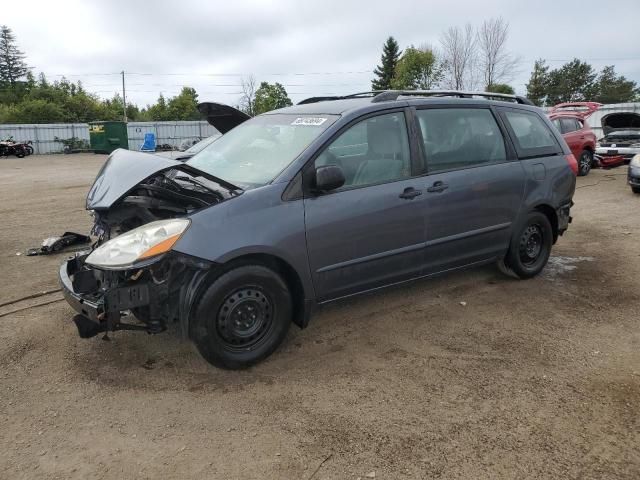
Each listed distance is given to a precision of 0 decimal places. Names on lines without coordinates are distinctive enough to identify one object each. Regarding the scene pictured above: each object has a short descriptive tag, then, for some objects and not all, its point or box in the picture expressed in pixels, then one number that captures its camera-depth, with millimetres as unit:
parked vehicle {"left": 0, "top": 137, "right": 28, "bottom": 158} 29281
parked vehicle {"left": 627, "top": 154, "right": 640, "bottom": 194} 10078
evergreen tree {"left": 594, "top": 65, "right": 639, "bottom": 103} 57059
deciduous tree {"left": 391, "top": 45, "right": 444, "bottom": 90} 41125
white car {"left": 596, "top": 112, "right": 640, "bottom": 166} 14352
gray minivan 3111
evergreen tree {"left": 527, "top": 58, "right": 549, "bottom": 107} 59969
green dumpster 31312
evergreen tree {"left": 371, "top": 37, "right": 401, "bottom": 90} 64125
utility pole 60594
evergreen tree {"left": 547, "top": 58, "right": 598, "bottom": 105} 59906
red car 13109
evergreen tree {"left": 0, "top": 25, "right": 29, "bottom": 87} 78250
